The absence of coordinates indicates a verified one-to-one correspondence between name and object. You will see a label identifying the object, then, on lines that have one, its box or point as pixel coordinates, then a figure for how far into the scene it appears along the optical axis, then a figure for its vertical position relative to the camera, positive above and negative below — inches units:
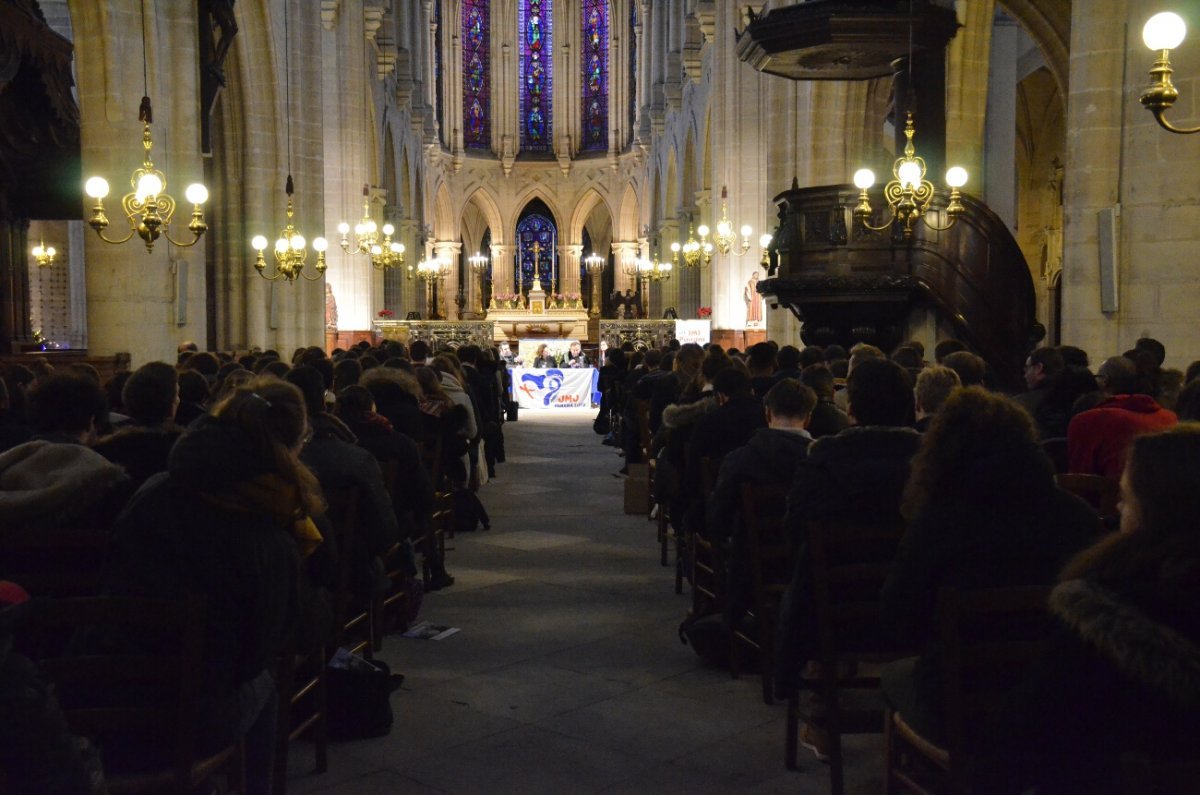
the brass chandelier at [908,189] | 432.5 +57.0
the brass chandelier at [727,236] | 954.7 +85.3
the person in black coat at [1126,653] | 80.6 -22.5
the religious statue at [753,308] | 941.8 +23.6
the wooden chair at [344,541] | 183.3 -33.0
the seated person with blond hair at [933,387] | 189.3 -8.3
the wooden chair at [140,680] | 109.2 -33.8
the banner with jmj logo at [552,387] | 967.0 -42.2
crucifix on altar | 1396.5 +44.3
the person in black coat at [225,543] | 122.5 -22.1
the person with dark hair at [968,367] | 236.5 -6.3
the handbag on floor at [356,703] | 188.5 -60.0
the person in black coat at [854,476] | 158.4 -19.6
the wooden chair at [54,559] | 130.3 -26.0
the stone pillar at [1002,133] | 807.7 +143.8
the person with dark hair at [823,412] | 241.4 -15.9
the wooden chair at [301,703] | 156.6 -54.9
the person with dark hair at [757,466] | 204.1 -23.0
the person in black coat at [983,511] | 123.3 -18.9
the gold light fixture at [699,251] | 1042.7 +79.7
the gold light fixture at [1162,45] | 242.7 +61.8
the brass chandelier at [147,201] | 409.1 +51.2
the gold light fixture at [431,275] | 1557.6 +91.8
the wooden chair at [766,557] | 191.8 -37.1
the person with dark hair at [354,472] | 194.1 -22.8
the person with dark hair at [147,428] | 162.2 -13.6
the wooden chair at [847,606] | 150.4 -36.2
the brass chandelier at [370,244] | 895.1 +79.7
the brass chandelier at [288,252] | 629.6 +47.4
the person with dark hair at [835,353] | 379.6 -5.4
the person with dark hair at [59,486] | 131.0 -17.3
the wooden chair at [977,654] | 111.6 -32.0
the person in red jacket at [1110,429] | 198.7 -16.1
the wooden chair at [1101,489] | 176.6 -23.4
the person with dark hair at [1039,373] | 254.4 -8.4
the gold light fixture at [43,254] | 904.9 +65.5
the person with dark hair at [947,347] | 321.4 -3.0
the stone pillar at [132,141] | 470.6 +82.8
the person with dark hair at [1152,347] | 283.9 -2.6
